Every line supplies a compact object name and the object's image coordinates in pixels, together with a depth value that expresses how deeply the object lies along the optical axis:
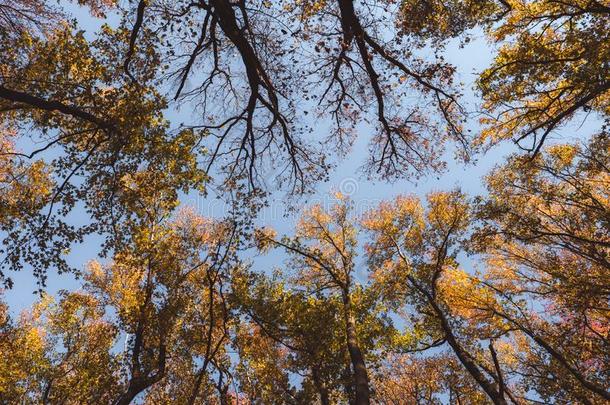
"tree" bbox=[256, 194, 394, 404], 13.76
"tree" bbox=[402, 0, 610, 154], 7.52
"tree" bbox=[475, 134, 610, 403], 11.95
